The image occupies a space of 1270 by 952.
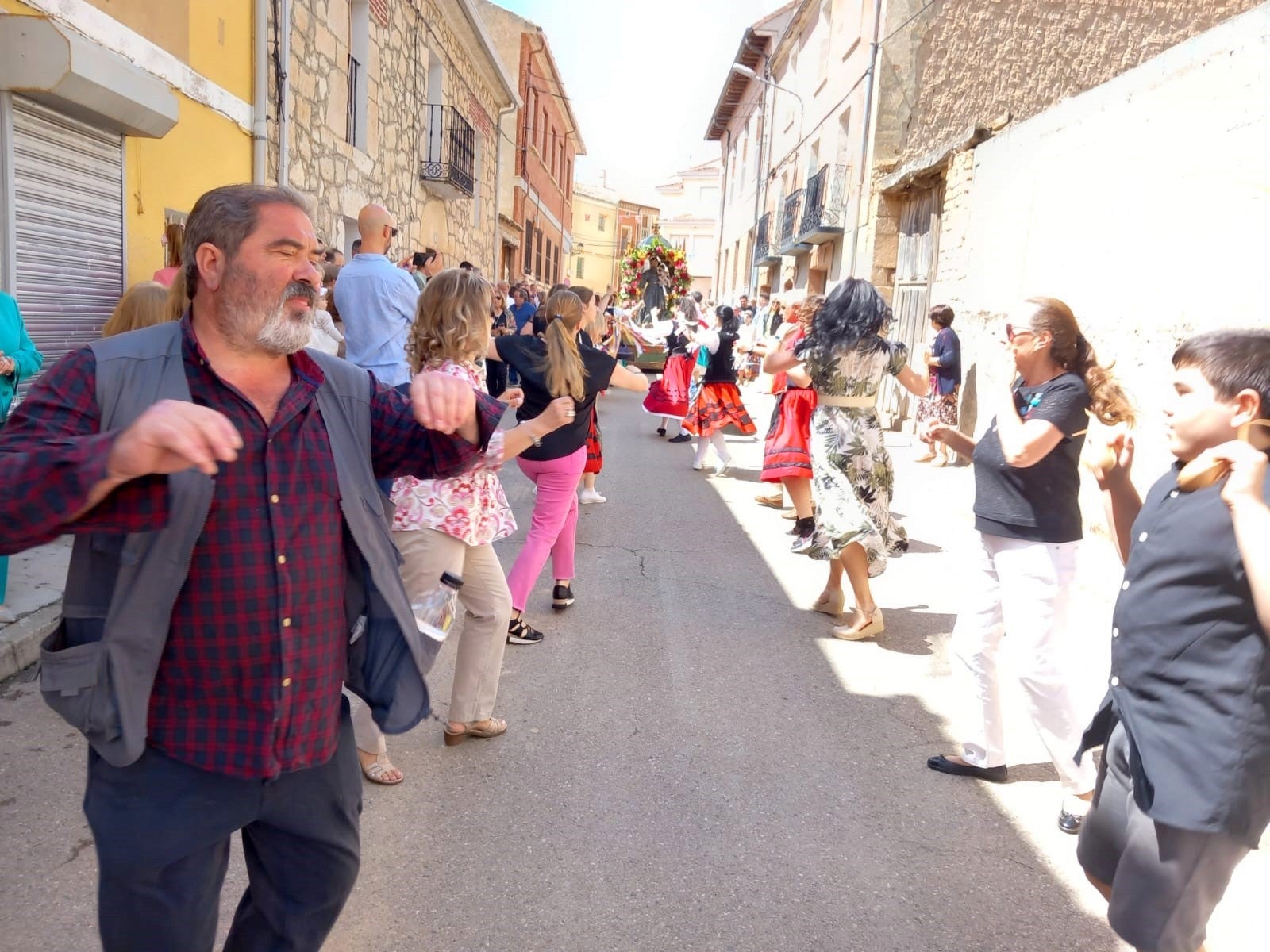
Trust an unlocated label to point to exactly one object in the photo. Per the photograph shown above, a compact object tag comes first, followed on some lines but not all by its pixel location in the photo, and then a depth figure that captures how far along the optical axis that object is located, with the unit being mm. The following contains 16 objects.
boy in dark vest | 1979
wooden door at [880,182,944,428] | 13547
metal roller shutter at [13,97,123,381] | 6324
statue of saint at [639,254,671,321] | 21719
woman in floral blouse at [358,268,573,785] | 3545
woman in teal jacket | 4469
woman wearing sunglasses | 3318
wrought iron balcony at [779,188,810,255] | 21400
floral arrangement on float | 21938
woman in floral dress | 5289
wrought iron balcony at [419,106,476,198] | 16484
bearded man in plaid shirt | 1653
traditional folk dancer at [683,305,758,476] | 10398
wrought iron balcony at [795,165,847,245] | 18000
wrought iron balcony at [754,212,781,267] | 26094
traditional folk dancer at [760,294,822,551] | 7578
